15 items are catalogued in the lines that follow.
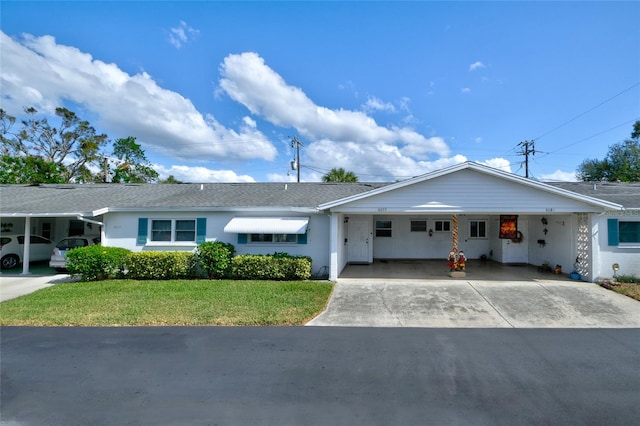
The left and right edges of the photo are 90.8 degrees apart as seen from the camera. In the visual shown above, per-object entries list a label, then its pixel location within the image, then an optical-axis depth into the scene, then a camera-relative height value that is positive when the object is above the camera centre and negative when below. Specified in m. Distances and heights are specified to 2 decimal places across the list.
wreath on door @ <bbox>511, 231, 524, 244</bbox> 15.63 -0.43
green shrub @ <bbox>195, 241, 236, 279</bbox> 12.08 -1.29
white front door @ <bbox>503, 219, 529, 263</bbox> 16.00 -1.10
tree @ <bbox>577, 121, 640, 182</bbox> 32.94 +7.37
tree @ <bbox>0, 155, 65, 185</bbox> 26.27 +4.40
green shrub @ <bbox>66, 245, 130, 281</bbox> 11.64 -1.43
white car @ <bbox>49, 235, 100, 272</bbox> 13.27 -1.07
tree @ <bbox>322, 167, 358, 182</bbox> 28.30 +4.60
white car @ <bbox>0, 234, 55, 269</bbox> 14.11 -1.27
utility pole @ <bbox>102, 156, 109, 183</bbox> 24.94 +4.43
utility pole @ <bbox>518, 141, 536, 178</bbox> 29.30 +7.25
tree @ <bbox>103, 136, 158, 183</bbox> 39.31 +8.63
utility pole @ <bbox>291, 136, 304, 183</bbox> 30.91 +7.25
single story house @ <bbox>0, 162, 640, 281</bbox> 11.47 +0.37
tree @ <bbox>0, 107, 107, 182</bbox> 31.00 +8.33
